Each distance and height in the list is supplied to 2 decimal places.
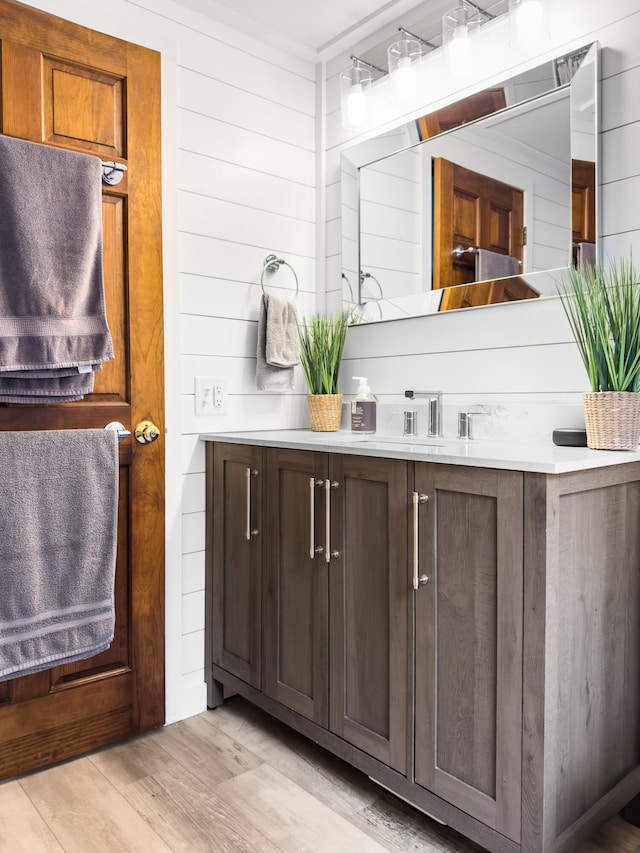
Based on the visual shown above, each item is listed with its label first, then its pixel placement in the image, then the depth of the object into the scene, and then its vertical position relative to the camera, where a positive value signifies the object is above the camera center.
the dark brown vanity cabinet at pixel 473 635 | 1.23 -0.51
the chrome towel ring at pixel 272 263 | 2.26 +0.50
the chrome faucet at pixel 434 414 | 1.96 -0.03
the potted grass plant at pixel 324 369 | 2.23 +0.13
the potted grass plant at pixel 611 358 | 1.44 +0.11
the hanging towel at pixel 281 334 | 2.15 +0.24
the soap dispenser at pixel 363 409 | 2.11 -0.02
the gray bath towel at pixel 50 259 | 1.60 +0.38
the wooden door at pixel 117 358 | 1.71 +0.14
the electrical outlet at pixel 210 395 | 2.09 +0.03
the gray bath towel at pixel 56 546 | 1.59 -0.37
